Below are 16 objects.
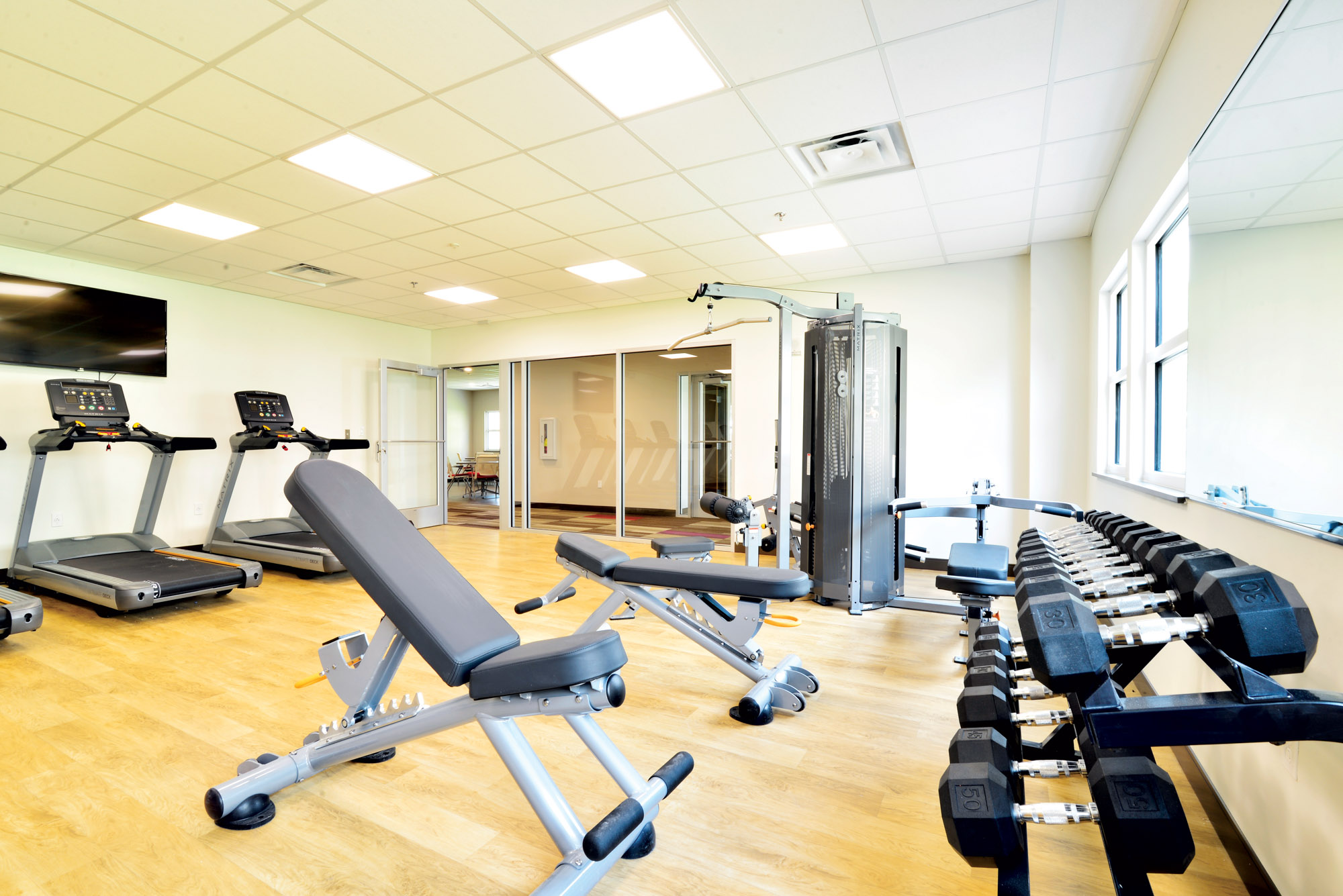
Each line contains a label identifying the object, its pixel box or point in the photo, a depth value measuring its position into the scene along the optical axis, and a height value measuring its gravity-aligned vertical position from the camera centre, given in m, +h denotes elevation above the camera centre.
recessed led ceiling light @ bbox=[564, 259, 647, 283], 5.33 +1.55
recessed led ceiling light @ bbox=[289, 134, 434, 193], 3.21 +1.53
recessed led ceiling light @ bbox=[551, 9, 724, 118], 2.35 +1.55
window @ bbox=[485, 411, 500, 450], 13.48 +0.31
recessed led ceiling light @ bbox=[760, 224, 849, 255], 4.48 +1.56
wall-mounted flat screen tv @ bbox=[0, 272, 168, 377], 4.65 +0.91
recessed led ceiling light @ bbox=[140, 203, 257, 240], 4.05 +1.50
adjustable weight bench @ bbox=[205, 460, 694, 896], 1.31 -0.55
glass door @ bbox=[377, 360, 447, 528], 7.48 +0.00
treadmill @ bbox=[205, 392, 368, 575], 4.75 -0.71
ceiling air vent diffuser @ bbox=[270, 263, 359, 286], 5.34 +1.50
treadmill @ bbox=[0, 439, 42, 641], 2.98 -0.85
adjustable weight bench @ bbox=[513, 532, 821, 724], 2.18 -0.62
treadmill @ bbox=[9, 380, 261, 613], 3.64 -0.79
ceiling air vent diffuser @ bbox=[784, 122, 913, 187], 3.11 +1.55
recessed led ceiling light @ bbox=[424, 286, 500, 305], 6.16 +1.52
